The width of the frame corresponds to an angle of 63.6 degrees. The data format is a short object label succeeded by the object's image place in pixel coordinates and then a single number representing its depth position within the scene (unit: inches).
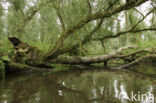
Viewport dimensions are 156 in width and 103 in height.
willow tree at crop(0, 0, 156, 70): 239.6
